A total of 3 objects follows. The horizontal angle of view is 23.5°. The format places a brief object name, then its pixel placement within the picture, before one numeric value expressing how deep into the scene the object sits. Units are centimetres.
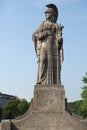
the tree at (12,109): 4070
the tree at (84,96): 2809
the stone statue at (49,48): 926
